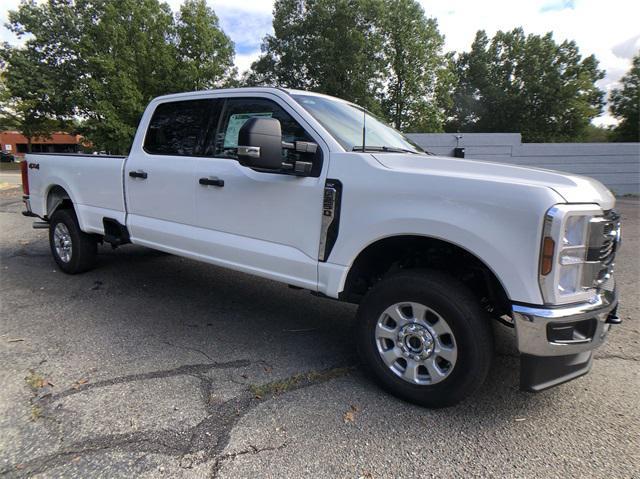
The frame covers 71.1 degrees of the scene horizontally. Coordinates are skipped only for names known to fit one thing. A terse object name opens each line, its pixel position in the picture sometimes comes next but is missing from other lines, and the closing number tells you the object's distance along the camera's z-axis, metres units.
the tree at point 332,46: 30.75
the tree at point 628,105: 41.59
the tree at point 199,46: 27.89
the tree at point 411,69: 32.06
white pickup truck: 2.43
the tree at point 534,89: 45.25
